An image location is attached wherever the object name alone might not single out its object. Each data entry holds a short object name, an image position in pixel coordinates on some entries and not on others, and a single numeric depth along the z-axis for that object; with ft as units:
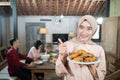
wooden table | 5.42
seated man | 5.62
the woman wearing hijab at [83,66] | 2.10
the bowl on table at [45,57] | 6.31
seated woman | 6.94
